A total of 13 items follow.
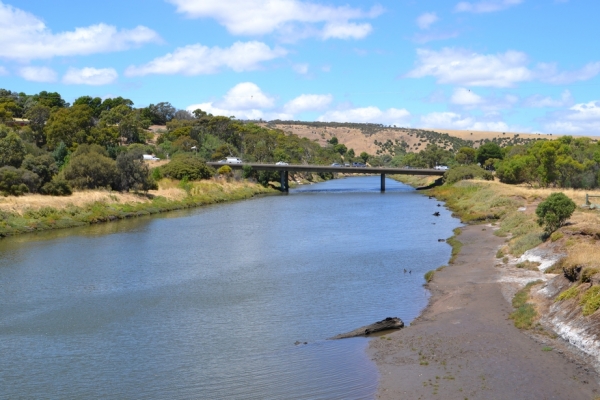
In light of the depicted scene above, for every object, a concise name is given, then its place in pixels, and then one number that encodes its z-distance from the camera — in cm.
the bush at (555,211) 4006
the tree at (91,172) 7788
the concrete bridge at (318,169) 11725
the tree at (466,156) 14925
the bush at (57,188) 7150
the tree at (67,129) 10806
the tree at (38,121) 11662
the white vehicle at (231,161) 11831
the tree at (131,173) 8262
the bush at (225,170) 11081
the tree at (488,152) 13275
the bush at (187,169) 10038
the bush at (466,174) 10912
